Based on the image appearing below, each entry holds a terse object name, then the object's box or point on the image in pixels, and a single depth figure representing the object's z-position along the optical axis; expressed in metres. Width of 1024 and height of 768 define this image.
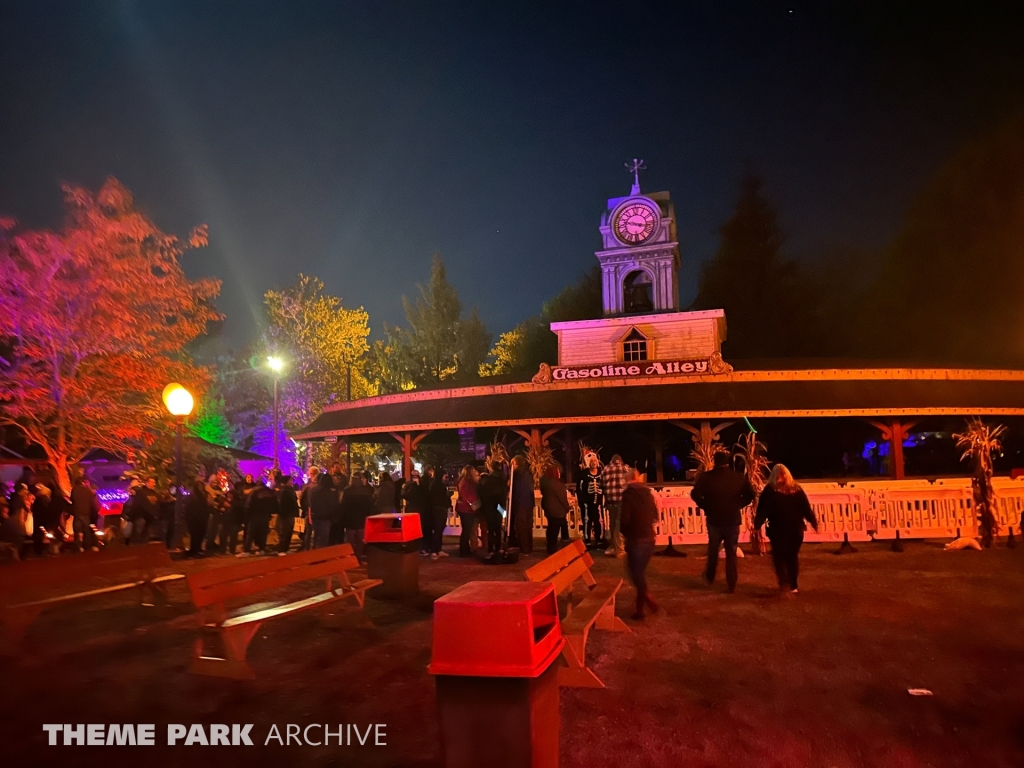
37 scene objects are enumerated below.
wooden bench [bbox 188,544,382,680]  5.44
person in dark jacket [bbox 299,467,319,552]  12.68
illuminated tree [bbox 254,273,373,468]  42.38
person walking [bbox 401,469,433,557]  12.16
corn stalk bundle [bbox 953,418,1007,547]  11.70
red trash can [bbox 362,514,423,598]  8.58
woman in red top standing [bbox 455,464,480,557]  11.71
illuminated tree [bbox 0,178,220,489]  16.95
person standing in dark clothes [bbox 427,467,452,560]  11.98
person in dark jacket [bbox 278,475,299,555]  12.68
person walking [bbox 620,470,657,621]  7.36
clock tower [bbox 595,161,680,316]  29.44
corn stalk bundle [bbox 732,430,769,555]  12.77
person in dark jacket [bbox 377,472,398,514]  13.09
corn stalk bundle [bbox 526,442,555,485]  20.04
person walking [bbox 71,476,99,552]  12.74
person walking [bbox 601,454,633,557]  11.41
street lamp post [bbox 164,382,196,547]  10.44
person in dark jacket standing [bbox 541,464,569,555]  11.38
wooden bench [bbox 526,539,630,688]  4.89
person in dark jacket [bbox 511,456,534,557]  12.15
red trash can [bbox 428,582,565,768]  3.11
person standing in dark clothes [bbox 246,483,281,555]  12.78
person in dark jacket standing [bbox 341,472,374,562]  11.46
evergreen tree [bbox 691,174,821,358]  48.09
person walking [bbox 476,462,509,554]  11.55
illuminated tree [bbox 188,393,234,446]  44.97
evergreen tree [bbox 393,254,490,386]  50.84
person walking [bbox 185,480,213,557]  12.58
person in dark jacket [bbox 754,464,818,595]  8.04
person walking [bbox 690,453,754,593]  8.37
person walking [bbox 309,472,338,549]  11.58
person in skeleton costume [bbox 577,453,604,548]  12.92
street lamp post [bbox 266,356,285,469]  31.43
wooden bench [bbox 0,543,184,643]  6.44
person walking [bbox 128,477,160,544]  12.88
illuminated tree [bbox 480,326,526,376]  52.84
